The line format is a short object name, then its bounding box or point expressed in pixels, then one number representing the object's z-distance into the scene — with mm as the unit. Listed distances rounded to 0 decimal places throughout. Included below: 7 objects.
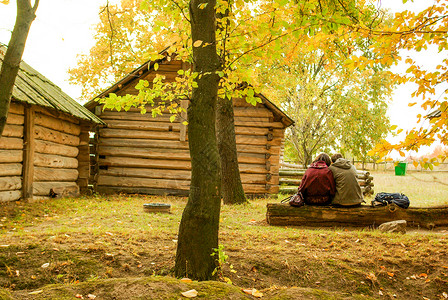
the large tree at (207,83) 4156
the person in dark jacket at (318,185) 8016
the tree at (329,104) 25109
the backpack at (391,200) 8102
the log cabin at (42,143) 9320
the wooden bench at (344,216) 8000
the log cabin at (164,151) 14117
